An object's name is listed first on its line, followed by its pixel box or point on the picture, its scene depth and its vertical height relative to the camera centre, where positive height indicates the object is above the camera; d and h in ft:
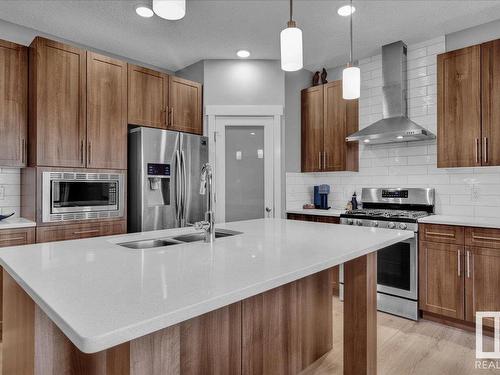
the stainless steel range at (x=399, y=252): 10.05 -1.98
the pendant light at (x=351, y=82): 6.62 +2.14
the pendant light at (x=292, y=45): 5.32 +2.31
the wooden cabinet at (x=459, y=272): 8.75 -2.31
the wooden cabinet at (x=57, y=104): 9.34 +2.50
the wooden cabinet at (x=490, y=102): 9.43 +2.47
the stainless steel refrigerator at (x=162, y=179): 10.98 +0.38
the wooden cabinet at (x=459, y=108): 9.82 +2.45
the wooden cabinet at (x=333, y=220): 12.04 -1.15
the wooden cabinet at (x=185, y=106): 12.37 +3.21
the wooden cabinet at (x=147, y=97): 11.28 +3.25
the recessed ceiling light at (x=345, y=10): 9.14 +5.02
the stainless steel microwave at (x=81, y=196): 9.49 -0.16
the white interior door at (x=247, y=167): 13.19 +0.89
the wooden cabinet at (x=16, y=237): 8.73 -1.24
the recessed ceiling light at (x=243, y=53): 12.26 +5.10
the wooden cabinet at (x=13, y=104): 9.36 +2.49
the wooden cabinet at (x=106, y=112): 10.33 +2.49
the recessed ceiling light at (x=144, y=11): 9.21 +5.06
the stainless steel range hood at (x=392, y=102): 11.43 +3.14
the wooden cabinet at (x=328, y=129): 12.92 +2.42
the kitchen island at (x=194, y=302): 2.80 -0.99
